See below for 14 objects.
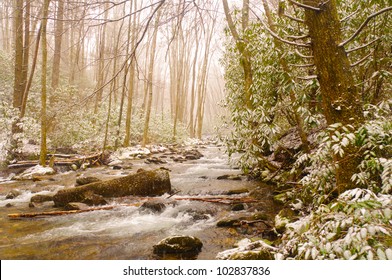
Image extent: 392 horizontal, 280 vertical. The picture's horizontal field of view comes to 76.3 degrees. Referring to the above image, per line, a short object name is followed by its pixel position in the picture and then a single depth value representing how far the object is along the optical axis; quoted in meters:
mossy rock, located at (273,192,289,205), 4.86
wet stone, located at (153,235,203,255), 3.16
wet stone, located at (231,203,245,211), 4.81
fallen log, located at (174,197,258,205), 5.19
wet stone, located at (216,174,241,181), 7.42
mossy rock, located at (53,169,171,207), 5.35
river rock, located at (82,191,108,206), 5.10
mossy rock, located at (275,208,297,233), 3.50
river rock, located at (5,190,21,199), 5.48
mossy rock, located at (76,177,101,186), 6.16
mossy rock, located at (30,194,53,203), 5.24
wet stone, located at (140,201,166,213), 4.75
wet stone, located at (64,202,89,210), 4.80
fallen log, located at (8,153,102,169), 8.40
